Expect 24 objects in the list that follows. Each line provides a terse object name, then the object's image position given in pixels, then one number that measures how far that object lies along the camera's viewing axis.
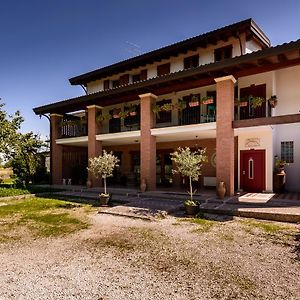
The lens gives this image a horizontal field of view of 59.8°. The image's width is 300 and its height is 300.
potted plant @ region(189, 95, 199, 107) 14.46
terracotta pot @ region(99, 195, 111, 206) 12.77
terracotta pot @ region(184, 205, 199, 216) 10.46
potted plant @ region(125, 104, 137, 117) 16.92
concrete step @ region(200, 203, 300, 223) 9.40
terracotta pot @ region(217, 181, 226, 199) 12.63
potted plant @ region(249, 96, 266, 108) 12.87
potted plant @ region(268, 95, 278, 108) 14.22
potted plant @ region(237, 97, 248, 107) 13.77
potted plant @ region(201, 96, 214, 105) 13.64
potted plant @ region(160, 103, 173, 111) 15.18
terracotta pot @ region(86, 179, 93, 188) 18.67
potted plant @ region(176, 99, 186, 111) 14.76
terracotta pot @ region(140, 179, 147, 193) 15.70
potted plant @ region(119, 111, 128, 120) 17.13
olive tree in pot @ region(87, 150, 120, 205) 13.15
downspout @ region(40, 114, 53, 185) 21.66
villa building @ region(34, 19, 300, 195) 12.94
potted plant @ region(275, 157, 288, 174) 14.70
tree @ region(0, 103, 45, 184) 21.64
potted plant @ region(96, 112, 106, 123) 18.36
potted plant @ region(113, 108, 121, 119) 20.60
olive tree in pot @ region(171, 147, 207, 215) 10.93
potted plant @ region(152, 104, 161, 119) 15.54
